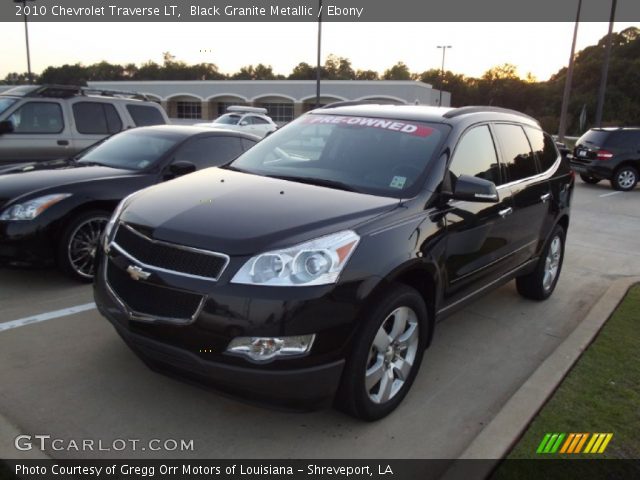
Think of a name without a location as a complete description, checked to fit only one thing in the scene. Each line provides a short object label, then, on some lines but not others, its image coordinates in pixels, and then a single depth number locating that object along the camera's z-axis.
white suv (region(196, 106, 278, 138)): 23.38
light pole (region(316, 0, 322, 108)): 24.31
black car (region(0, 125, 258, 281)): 4.93
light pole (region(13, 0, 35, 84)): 33.76
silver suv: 8.08
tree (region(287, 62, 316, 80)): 87.00
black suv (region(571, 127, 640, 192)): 15.41
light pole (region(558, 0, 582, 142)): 21.45
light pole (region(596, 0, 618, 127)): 21.20
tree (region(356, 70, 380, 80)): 100.99
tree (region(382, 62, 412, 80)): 107.31
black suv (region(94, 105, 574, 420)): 2.71
